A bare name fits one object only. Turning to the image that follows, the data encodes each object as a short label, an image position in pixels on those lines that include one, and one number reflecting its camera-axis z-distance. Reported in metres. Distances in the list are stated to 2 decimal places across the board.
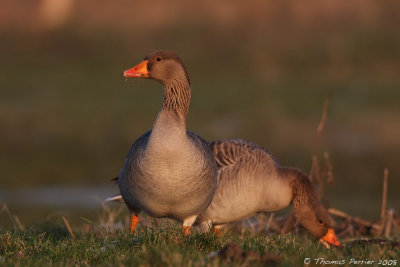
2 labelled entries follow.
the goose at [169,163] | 14.43
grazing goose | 18.36
